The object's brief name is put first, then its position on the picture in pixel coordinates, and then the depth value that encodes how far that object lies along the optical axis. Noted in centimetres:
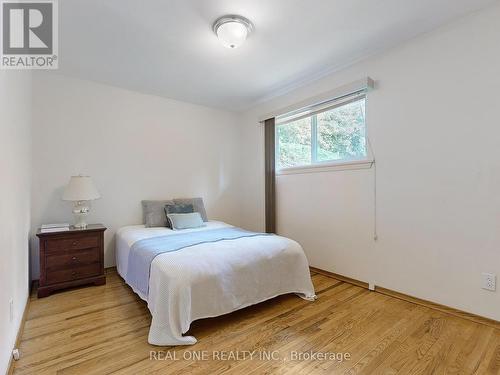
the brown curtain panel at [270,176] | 367
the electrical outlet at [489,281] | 187
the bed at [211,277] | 171
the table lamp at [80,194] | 265
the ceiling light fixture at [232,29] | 198
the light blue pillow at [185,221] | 311
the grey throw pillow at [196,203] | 359
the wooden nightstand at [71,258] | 242
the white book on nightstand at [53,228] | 250
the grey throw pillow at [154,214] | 323
